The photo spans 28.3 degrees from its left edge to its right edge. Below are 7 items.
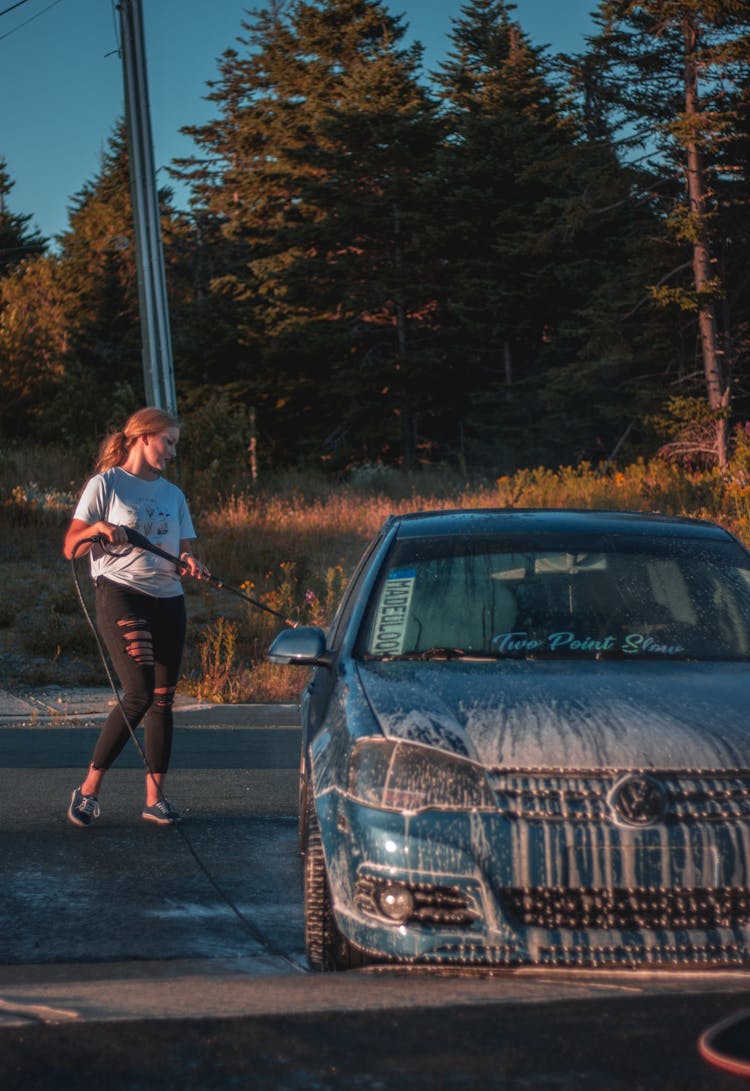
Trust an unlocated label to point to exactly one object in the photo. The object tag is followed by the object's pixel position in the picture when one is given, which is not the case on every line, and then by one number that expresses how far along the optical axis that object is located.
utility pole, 16.16
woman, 6.75
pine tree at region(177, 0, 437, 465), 44.94
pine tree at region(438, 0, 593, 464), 42.72
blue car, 3.91
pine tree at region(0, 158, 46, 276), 63.75
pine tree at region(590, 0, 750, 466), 27.05
